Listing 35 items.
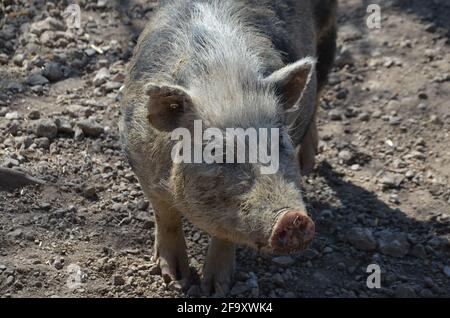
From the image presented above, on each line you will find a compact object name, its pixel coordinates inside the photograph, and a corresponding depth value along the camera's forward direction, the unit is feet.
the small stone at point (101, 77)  20.12
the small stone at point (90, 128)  18.12
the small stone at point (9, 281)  13.97
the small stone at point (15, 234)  14.93
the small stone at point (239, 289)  14.87
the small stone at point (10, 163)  16.47
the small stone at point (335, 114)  20.71
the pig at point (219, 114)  11.55
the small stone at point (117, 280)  14.52
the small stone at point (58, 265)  14.55
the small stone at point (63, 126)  17.94
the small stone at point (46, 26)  21.36
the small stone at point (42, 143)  17.48
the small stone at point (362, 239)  16.37
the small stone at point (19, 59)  20.27
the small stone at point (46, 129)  17.66
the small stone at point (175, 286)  14.82
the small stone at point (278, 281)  15.13
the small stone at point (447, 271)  15.94
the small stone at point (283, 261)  15.66
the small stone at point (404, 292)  15.20
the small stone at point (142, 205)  16.57
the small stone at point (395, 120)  20.34
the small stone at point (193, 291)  14.76
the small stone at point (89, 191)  16.47
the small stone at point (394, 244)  16.37
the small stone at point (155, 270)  15.10
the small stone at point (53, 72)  19.95
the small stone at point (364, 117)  20.58
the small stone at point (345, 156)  19.45
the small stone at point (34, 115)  18.30
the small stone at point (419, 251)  16.40
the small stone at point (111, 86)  19.85
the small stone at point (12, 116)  18.15
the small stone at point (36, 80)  19.62
